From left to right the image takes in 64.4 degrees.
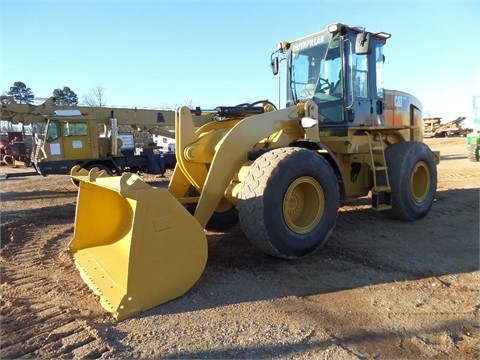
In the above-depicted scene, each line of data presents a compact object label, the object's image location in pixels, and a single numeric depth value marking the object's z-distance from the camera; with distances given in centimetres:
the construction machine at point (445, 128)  3700
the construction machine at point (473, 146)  1619
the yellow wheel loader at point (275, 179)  338
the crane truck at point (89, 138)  1187
